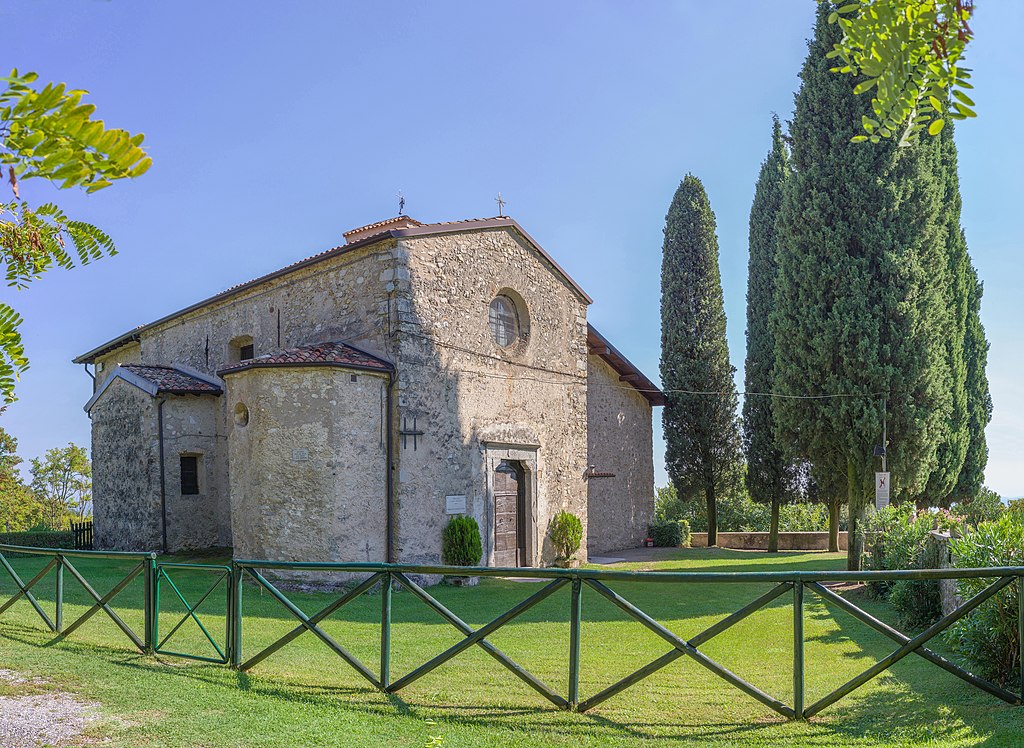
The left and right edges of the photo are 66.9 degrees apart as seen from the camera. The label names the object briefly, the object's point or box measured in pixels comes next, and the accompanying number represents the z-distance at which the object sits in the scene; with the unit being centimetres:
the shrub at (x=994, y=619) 591
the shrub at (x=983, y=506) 2158
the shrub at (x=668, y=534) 2322
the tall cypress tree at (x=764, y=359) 2302
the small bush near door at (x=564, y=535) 1667
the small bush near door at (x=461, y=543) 1388
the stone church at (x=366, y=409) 1295
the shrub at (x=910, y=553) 921
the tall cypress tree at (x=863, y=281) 1609
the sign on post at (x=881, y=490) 1516
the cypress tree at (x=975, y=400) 2142
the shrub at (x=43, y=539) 2096
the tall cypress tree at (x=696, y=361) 2403
